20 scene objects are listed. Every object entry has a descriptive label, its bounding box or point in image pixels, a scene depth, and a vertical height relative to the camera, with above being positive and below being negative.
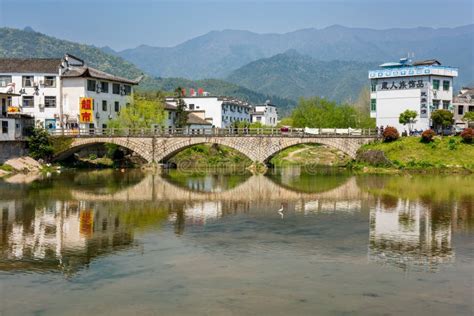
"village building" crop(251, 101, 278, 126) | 151.50 +7.37
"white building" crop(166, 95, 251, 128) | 121.50 +7.08
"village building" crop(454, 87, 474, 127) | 88.94 +5.72
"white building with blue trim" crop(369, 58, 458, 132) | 82.88 +7.54
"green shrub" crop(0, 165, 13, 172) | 68.57 -2.90
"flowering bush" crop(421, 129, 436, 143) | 72.94 +1.29
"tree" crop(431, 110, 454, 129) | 77.75 +3.60
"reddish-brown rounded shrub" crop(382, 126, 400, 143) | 75.25 +1.39
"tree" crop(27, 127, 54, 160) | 74.38 -0.17
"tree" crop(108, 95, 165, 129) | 82.62 +3.64
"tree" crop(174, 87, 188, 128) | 99.62 +4.66
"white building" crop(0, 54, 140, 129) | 83.62 +6.88
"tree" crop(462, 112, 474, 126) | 81.19 +3.74
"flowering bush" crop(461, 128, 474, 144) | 72.38 +1.33
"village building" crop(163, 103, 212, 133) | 100.12 +4.12
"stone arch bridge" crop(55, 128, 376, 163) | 75.75 +0.22
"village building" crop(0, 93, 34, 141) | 71.38 +2.17
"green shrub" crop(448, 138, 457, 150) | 72.31 +0.28
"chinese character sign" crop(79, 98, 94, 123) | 82.75 +4.23
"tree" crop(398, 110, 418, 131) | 80.44 +3.81
